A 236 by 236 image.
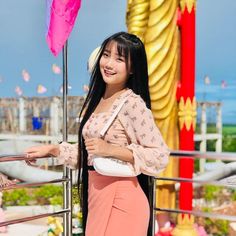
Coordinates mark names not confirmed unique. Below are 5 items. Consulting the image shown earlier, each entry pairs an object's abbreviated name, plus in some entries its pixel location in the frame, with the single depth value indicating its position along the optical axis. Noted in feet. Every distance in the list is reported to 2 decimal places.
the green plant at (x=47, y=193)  20.54
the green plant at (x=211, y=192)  20.38
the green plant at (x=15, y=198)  19.98
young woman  4.05
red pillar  9.35
